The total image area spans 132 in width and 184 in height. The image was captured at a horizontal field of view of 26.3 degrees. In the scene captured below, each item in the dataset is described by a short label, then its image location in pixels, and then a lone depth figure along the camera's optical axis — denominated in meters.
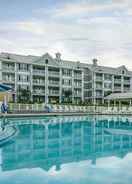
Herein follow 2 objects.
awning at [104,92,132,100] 40.50
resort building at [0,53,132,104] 46.03
